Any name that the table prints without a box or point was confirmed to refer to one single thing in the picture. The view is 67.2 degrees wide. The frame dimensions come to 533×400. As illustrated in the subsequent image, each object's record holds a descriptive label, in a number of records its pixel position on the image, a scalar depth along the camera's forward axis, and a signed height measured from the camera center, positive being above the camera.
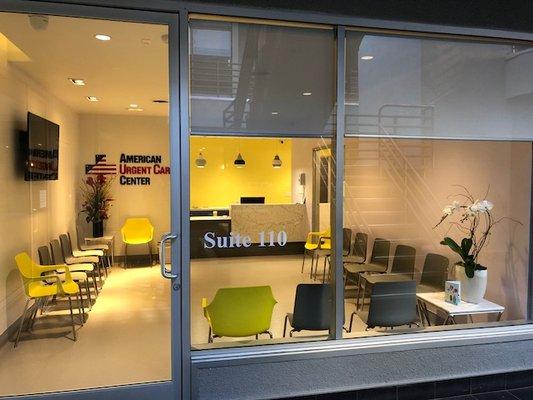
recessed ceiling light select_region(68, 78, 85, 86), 4.77 +1.28
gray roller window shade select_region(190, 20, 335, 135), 2.58 +0.73
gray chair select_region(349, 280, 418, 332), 3.12 -0.93
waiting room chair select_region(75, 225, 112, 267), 5.86 -0.89
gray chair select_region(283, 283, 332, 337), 2.92 -0.90
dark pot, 6.52 -0.67
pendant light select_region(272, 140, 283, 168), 5.01 +0.34
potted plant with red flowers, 6.50 -0.22
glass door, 2.66 -0.23
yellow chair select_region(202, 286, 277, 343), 2.87 -0.90
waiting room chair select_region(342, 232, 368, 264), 3.16 -0.51
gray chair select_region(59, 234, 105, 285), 4.95 -0.90
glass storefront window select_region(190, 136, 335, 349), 2.74 -0.56
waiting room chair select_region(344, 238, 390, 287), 3.21 -0.64
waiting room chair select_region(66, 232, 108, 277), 5.27 -0.88
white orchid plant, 3.36 -0.30
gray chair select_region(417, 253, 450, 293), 3.44 -0.74
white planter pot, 3.16 -0.77
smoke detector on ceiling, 2.53 +1.15
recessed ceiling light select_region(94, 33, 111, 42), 3.21 +1.23
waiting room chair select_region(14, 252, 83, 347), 3.72 -0.93
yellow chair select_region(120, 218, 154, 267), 6.48 -0.74
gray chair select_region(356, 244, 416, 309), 3.43 -0.74
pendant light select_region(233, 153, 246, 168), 5.33 +0.36
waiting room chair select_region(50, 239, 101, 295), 4.54 -0.91
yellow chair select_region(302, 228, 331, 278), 2.93 -0.43
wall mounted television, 4.12 +0.42
